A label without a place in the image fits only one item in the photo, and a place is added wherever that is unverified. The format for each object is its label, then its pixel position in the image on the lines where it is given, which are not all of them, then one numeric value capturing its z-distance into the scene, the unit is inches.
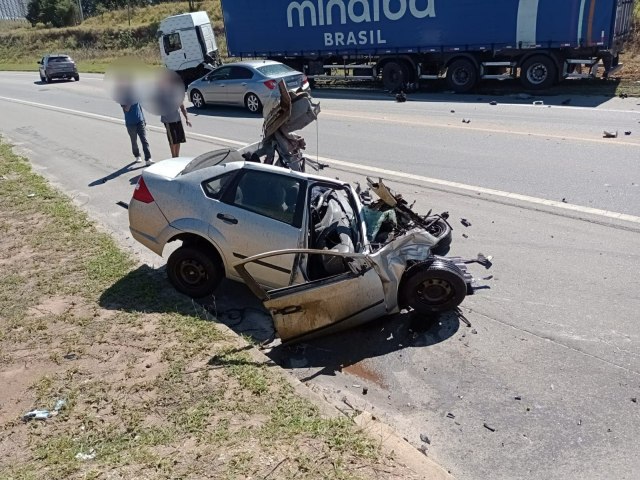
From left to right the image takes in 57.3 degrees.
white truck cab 1004.6
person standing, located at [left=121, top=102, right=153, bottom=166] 459.8
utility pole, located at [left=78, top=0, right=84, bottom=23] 2739.7
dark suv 1298.0
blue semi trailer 682.2
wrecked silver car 199.0
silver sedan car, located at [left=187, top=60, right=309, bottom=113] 697.0
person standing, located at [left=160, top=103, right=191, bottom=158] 438.6
